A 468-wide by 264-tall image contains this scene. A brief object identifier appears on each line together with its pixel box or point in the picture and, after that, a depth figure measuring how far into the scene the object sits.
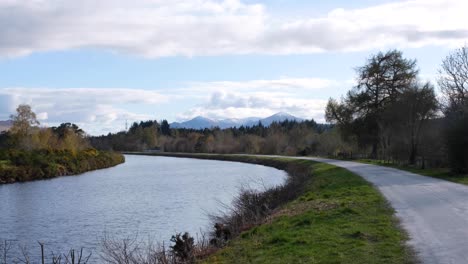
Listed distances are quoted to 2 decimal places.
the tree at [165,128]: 181.12
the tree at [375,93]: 52.84
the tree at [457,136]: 26.55
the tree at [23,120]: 70.06
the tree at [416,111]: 38.06
